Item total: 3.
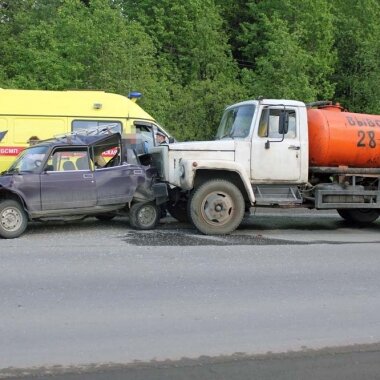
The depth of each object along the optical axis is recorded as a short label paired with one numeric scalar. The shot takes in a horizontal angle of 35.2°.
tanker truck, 11.48
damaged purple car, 10.89
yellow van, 13.84
